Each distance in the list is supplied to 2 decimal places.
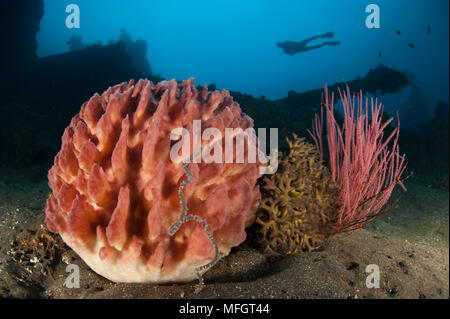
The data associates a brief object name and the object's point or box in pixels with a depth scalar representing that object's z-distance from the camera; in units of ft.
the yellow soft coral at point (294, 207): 8.57
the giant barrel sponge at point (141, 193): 6.12
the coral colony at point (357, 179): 9.73
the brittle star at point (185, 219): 6.05
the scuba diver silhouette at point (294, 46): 84.61
